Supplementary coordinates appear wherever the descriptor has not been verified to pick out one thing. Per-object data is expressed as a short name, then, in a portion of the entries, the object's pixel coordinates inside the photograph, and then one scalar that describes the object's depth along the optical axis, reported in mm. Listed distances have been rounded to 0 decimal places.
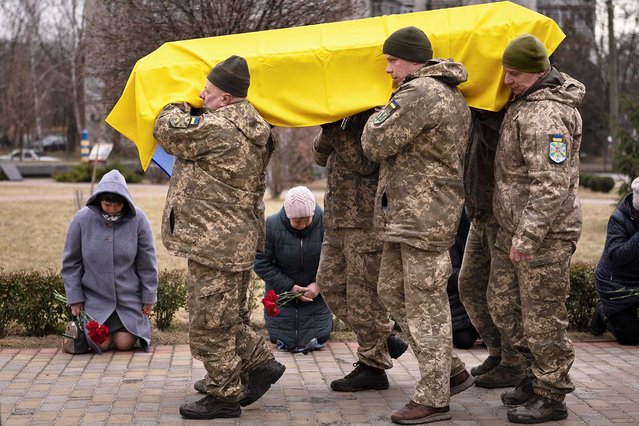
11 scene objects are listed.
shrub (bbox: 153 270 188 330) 13406
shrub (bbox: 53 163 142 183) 56398
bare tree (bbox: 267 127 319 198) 41810
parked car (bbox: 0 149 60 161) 90755
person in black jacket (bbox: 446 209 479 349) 12540
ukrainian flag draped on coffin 9580
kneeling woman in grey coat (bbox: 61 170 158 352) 12217
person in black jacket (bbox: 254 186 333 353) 12448
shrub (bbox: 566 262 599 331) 13597
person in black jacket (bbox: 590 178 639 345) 12514
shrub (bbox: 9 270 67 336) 12869
